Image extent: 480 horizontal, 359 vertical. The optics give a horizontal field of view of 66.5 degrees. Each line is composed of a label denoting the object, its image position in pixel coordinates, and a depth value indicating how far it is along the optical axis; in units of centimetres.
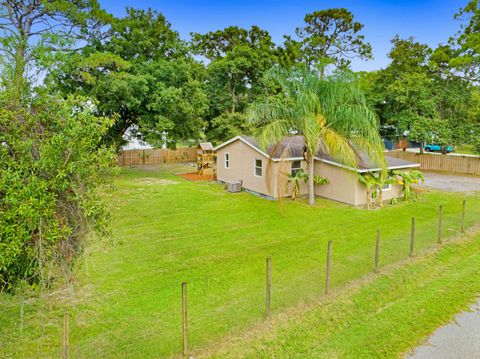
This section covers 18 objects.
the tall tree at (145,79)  1886
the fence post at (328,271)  690
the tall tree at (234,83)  2628
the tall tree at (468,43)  2269
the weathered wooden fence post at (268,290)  604
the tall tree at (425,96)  2339
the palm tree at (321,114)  1346
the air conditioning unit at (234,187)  1766
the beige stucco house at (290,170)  1498
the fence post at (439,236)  974
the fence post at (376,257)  780
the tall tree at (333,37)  3281
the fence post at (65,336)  461
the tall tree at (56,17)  1802
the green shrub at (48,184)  409
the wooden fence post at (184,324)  511
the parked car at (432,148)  3601
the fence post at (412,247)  880
